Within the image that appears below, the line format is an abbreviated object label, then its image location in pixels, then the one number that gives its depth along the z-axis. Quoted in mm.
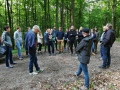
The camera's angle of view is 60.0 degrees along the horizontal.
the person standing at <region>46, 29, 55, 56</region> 7883
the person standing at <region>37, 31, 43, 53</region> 8486
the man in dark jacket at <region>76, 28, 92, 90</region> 3660
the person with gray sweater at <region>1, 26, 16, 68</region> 5437
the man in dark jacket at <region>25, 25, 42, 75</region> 4505
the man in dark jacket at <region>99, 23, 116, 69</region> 5108
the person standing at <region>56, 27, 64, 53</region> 8486
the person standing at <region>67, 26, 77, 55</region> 7734
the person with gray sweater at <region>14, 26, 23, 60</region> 6914
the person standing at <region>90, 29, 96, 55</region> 8005
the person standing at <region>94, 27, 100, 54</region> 8265
